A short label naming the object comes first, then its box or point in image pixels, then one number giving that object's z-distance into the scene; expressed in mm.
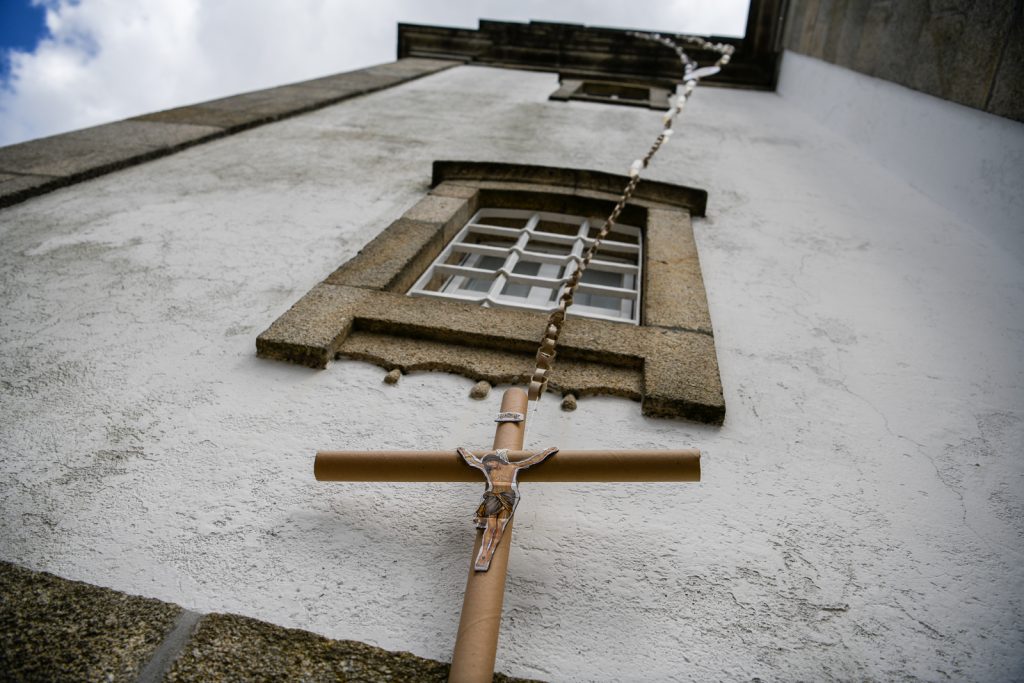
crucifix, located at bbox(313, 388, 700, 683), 1233
